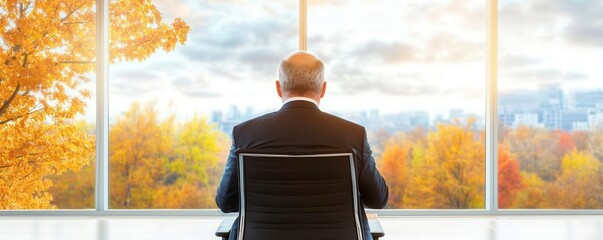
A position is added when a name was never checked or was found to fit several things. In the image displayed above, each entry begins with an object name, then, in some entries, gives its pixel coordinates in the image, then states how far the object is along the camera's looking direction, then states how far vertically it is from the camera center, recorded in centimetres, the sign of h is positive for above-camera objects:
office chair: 201 -26
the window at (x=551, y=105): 572 +14
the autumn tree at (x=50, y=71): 555 +46
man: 207 -4
